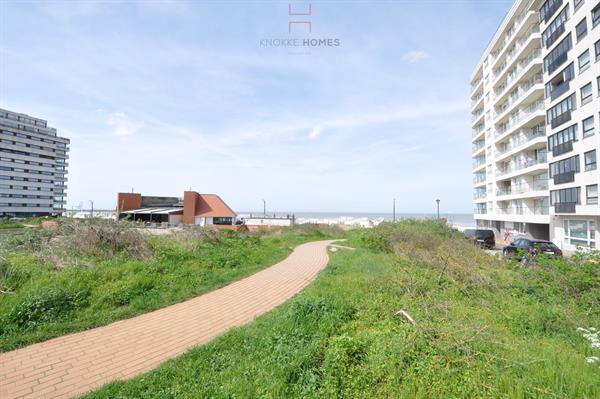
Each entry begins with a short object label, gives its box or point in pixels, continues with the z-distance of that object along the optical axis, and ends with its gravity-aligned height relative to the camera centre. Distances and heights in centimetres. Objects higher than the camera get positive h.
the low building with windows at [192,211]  3953 -23
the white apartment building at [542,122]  2039 +889
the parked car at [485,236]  2091 -211
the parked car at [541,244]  1420 -205
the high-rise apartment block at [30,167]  6528 +1140
